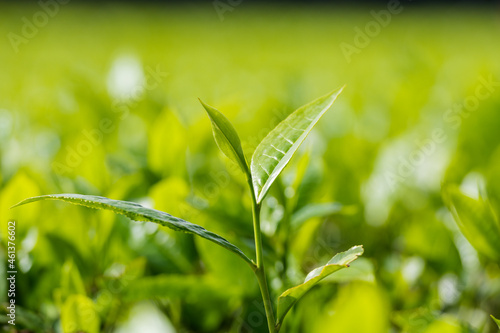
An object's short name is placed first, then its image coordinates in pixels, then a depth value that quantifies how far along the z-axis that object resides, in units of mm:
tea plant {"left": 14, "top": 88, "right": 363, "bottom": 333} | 421
